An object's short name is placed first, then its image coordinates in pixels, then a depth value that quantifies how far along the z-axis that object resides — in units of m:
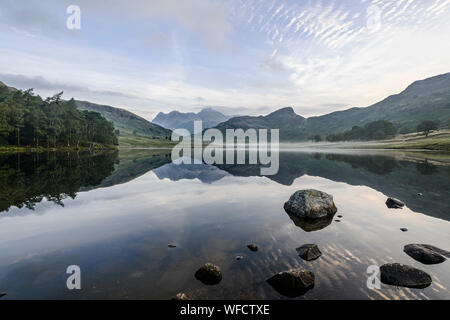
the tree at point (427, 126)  180.00
